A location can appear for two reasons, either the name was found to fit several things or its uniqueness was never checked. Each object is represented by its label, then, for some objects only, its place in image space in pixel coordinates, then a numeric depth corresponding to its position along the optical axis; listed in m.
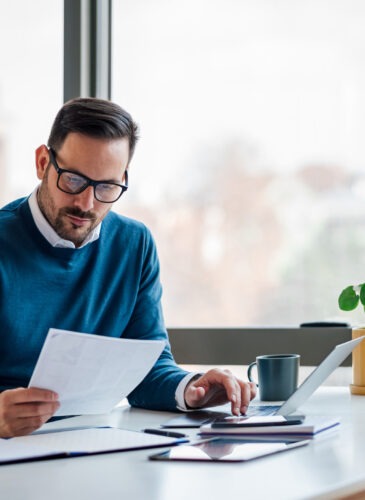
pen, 2.17
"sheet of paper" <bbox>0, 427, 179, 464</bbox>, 2.03
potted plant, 2.67
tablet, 2.01
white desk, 1.85
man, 2.56
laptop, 2.31
